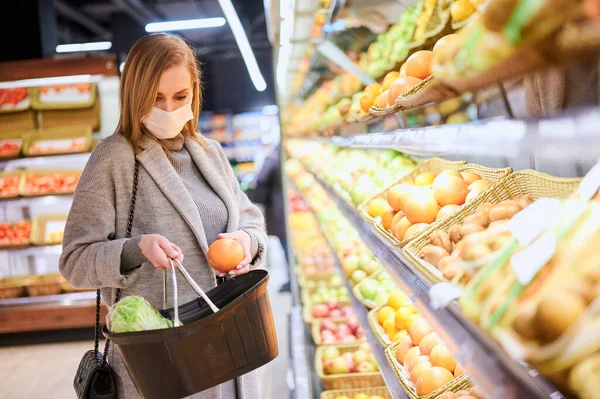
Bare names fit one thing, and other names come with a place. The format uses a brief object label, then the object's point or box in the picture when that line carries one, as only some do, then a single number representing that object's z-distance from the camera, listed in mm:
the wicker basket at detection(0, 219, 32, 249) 5566
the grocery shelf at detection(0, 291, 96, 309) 5527
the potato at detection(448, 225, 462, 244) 1411
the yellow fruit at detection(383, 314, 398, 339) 2249
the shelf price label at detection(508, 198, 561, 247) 904
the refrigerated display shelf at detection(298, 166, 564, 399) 846
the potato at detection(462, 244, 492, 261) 1038
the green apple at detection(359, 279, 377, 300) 2746
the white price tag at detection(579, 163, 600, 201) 899
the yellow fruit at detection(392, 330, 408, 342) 2141
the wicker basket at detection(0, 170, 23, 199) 5641
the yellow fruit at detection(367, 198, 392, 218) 2223
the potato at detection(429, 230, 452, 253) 1428
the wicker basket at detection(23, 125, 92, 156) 5562
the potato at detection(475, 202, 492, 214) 1421
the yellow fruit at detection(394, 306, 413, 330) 2205
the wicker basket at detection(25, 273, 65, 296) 5594
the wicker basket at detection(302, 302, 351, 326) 3915
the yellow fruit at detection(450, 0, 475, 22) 1750
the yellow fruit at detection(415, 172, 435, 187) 2125
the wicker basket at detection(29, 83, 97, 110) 5617
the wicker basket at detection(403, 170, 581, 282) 1474
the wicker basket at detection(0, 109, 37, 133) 5777
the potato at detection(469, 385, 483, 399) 1448
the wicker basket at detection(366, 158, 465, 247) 2137
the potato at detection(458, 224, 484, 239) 1348
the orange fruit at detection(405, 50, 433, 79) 1979
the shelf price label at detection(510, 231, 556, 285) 819
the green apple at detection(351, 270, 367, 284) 3087
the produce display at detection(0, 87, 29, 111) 5684
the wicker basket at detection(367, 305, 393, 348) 2194
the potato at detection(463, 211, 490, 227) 1381
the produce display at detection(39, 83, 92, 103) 5633
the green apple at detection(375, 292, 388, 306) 2627
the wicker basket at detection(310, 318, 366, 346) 3670
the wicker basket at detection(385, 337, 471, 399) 1533
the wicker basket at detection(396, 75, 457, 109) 1230
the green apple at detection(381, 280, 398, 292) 2725
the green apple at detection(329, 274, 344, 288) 4797
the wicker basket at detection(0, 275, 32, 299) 5566
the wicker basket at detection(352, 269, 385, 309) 2663
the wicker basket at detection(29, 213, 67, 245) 5586
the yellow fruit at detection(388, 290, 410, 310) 2400
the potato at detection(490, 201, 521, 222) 1297
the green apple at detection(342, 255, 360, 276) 3239
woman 1798
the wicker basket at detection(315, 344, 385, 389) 2947
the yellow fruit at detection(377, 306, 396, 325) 2402
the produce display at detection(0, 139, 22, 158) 5629
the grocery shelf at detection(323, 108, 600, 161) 700
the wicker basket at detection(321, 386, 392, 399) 2826
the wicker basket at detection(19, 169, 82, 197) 5527
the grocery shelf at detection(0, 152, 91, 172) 5574
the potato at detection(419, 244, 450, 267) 1352
